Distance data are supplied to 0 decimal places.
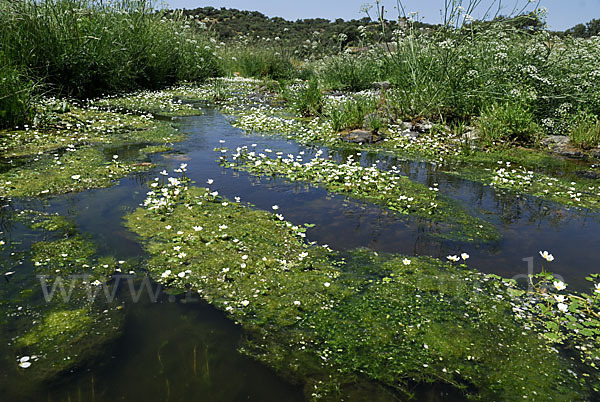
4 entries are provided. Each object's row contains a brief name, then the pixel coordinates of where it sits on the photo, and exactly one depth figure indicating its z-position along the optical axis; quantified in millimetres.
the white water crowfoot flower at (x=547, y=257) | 3357
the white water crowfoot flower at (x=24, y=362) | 2296
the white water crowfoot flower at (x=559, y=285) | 2980
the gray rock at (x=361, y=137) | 8367
